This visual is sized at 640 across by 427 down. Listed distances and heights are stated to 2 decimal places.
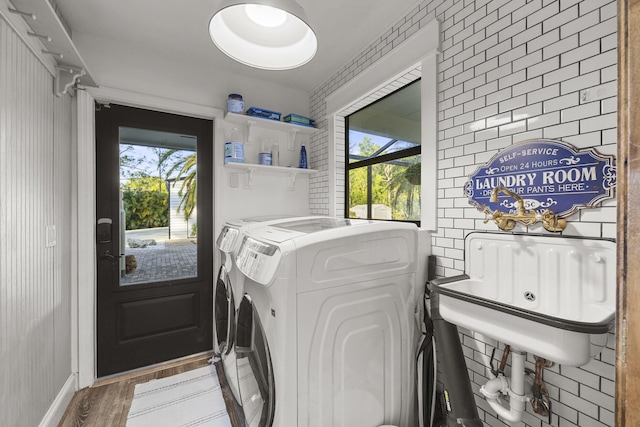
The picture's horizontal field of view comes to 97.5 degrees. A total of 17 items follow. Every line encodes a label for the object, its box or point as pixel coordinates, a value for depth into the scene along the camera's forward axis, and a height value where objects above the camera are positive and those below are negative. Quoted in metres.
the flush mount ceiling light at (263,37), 1.22 +0.79
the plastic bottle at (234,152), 2.58 +0.55
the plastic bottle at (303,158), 3.03 +0.57
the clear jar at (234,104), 2.56 +0.98
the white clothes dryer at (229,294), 1.78 -0.59
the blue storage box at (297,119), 2.87 +0.94
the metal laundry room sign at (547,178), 1.08 +0.15
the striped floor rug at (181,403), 1.84 -1.38
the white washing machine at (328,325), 1.21 -0.55
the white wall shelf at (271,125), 2.62 +0.86
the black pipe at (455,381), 1.27 -0.78
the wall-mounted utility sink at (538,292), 0.89 -0.34
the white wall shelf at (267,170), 2.68 +0.42
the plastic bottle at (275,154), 2.96 +0.60
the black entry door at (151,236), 2.32 -0.23
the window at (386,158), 2.15 +0.45
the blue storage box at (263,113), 2.64 +0.94
